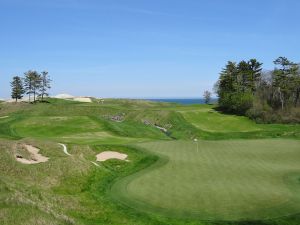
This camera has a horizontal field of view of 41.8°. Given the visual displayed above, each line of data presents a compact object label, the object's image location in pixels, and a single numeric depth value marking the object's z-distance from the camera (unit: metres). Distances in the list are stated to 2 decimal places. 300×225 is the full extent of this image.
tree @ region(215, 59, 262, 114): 81.06
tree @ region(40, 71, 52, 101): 106.65
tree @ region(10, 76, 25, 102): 122.81
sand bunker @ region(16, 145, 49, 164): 28.97
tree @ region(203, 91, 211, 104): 162.60
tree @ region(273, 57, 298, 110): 81.38
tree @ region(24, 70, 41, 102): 105.88
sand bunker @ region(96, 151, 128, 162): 35.28
